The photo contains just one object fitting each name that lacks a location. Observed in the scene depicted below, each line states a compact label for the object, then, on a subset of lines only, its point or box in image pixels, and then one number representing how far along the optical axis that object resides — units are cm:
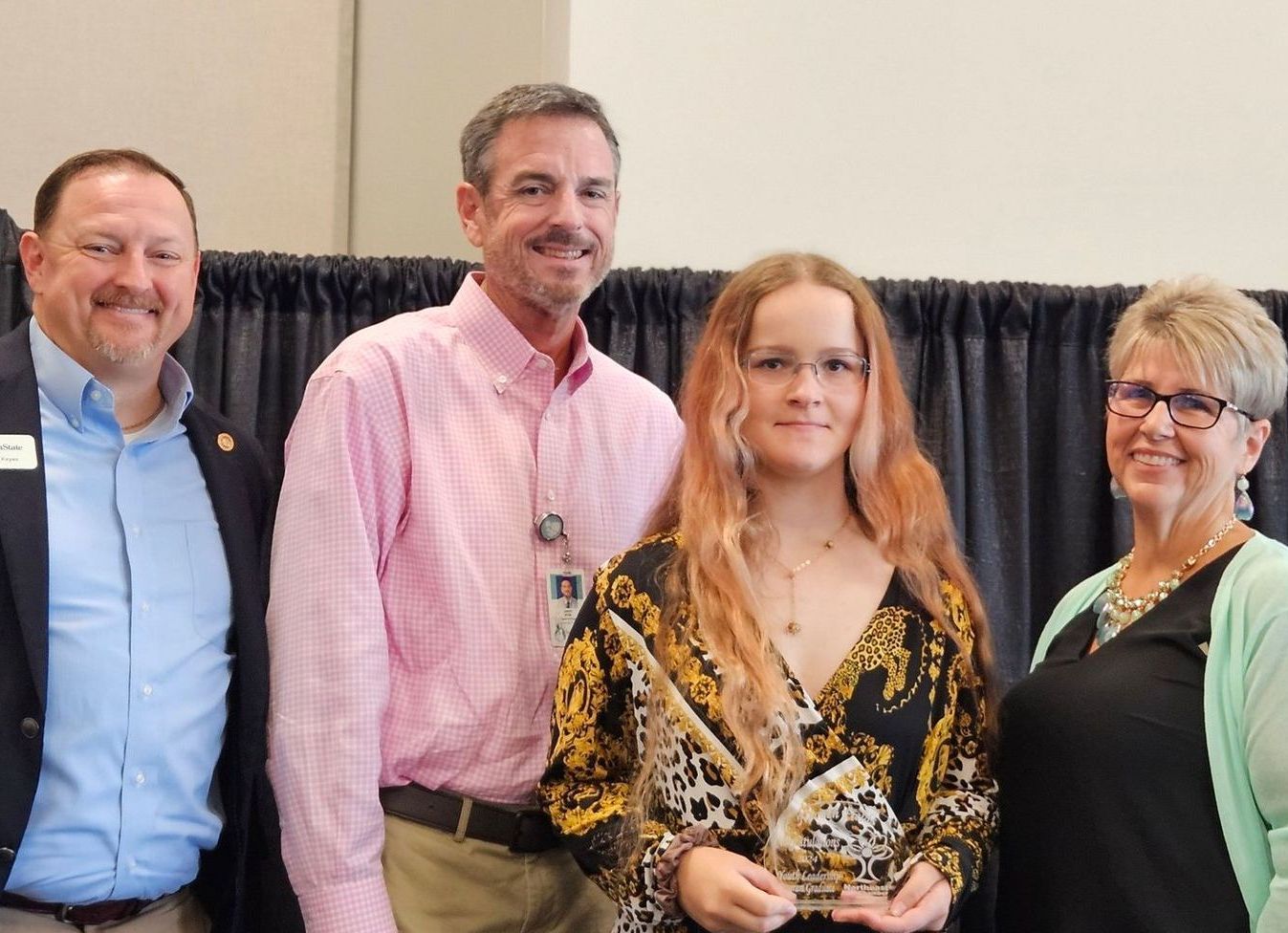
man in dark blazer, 174
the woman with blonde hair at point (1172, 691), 170
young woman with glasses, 159
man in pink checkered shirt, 187
